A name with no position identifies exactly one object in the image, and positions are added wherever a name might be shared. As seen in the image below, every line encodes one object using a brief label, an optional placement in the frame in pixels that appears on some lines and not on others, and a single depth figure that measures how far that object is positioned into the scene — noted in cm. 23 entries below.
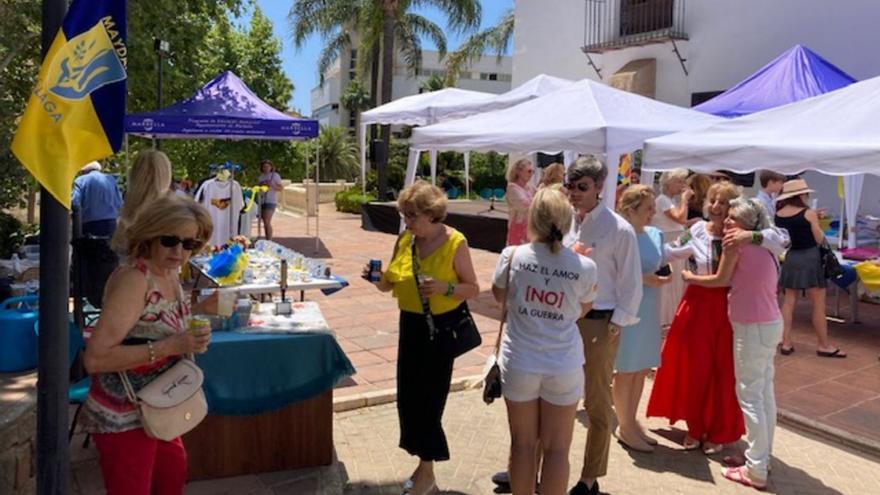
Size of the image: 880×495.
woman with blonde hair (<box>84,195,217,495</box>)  230
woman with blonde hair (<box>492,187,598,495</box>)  302
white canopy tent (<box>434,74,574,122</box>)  1148
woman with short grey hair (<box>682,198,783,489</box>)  386
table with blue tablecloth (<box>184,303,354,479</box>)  362
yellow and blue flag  220
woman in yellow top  342
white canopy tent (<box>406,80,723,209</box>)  717
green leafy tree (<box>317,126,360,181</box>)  3109
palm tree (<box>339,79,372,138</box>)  4581
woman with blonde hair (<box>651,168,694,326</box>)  677
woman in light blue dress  416
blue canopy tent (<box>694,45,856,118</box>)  998
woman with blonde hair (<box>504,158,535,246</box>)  688
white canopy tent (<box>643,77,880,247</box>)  530
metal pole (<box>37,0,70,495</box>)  230
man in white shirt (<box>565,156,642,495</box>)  362
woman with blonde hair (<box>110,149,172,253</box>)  450
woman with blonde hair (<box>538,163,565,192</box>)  689
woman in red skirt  428
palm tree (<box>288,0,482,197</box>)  2076
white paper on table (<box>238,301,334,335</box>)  382
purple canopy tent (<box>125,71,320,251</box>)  932
